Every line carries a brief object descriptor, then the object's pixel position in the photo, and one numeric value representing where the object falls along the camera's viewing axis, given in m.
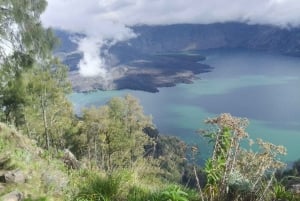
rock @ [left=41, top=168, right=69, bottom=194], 5.00
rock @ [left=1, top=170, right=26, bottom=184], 5.02
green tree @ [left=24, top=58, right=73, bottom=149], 23.50
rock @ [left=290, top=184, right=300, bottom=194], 4.61
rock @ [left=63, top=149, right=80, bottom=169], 7.67
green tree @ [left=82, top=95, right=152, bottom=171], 25.30
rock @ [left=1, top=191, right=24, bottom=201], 4.27
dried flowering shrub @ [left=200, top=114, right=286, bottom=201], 4.16
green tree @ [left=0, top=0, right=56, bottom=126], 12.48
